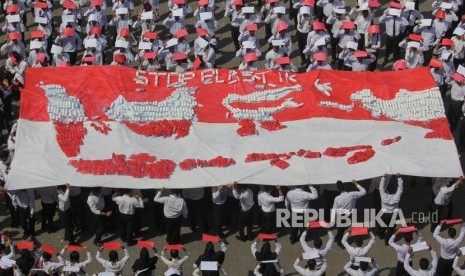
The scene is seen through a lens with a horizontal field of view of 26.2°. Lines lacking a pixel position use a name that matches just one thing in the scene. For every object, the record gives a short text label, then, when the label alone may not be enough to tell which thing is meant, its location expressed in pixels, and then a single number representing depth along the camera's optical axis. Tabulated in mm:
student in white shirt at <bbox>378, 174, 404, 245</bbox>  20531
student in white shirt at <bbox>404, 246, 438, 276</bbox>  18156
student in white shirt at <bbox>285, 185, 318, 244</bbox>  20562
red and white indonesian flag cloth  21016
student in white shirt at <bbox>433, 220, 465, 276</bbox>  19094
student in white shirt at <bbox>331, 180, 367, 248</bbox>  20453
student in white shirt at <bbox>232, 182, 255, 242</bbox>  20719
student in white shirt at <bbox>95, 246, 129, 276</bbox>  18486
